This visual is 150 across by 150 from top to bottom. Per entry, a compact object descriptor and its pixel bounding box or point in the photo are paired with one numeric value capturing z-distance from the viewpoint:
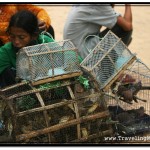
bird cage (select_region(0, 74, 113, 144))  6.32
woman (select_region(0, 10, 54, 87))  6.89
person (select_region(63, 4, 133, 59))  8.36
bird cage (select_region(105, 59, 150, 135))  7.19
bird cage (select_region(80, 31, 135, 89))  6.84
